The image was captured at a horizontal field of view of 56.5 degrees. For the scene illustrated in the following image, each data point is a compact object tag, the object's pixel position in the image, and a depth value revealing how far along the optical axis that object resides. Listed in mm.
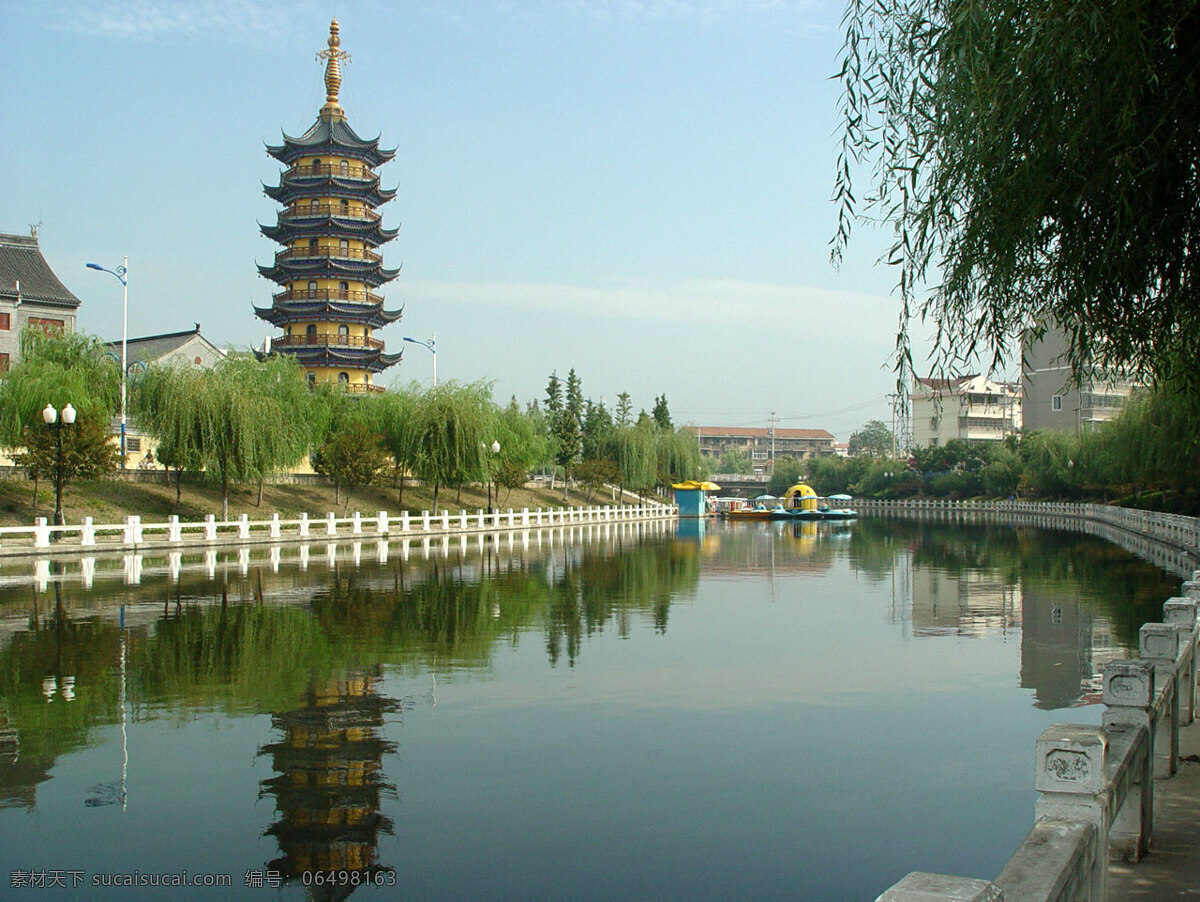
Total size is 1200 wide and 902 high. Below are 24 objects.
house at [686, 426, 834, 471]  182800
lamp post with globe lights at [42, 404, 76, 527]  26891
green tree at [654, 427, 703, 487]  77938
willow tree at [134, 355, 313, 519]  35844
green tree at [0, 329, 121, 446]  33562
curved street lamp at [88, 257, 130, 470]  36031
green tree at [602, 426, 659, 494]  68812
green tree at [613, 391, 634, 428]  76125
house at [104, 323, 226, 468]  49341
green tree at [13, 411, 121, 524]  30469
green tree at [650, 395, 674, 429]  91750
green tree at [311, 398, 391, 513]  43625
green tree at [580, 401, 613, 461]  70125
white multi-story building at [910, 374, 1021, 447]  109125
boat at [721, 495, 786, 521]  72312
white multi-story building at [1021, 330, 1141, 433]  77688
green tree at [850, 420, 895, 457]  169125
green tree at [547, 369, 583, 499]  67438
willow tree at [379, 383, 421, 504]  46469
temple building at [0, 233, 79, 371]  52625
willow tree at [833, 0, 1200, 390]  5238
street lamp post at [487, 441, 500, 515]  44762
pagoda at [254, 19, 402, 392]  64625
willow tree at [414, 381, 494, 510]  46062
